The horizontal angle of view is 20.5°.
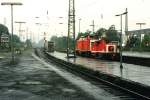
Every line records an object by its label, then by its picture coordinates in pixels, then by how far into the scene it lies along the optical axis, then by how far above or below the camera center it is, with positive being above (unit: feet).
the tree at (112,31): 457.27 +10.14
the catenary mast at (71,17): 190.83 +10.88
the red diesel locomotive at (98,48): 174.81 -3.41
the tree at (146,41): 392.06 -1.11
